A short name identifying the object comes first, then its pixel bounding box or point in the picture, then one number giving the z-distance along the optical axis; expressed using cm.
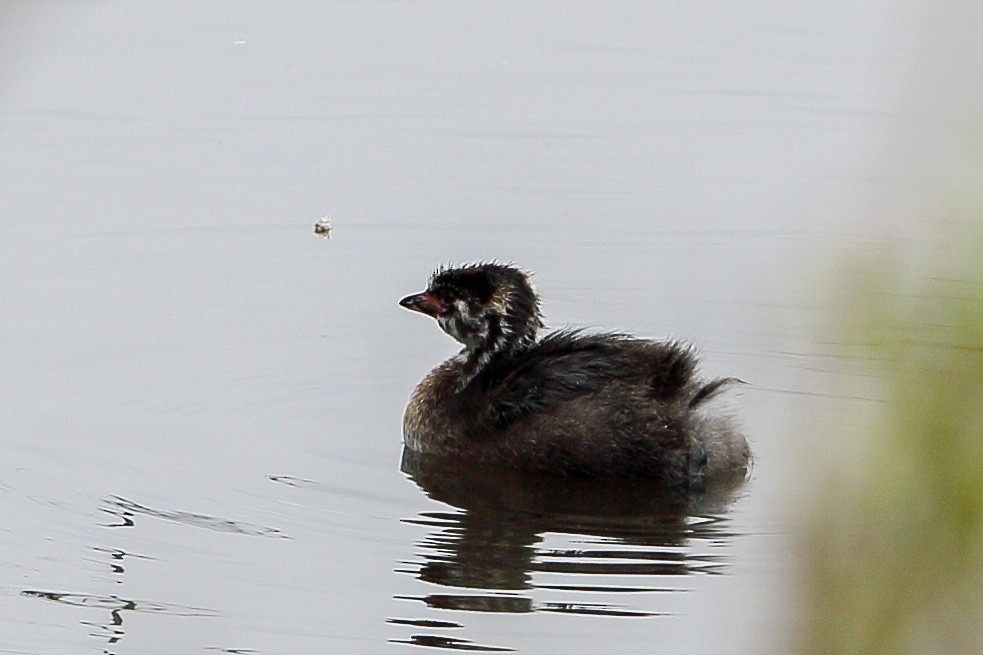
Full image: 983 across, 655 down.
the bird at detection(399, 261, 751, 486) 1670
